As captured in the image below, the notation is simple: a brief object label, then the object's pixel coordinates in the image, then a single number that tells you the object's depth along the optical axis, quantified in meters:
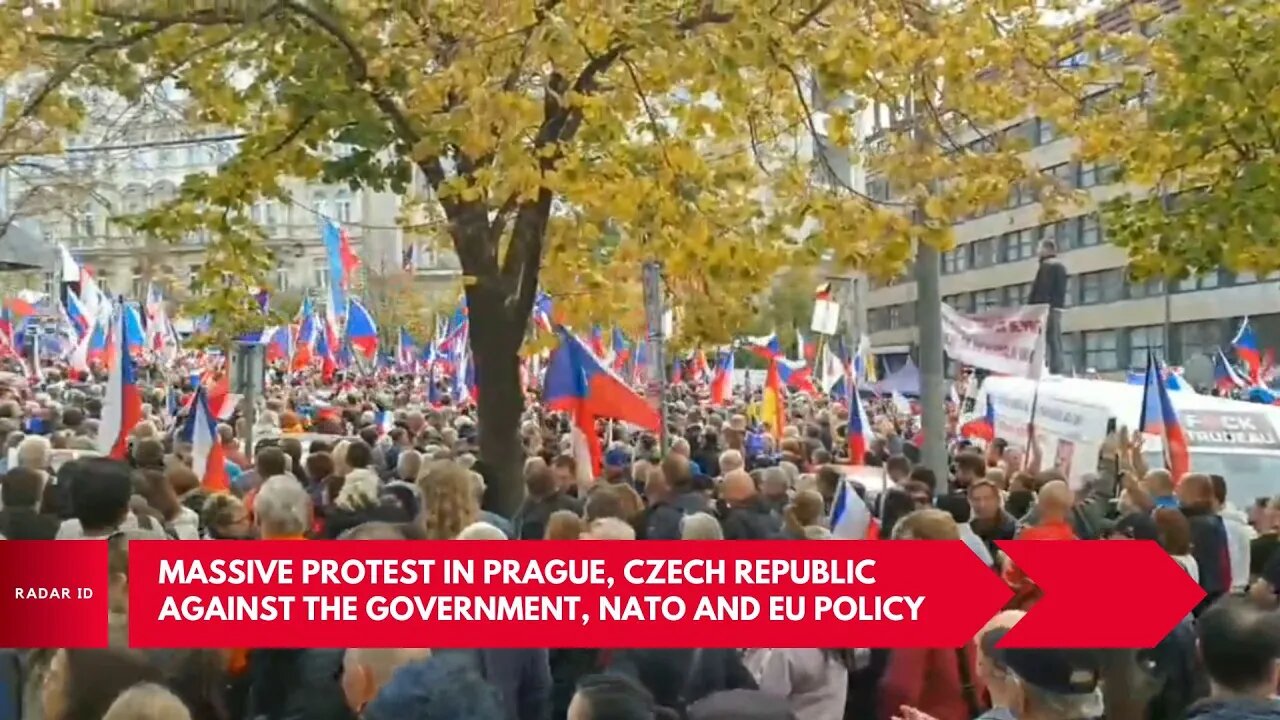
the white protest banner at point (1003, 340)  13.14
